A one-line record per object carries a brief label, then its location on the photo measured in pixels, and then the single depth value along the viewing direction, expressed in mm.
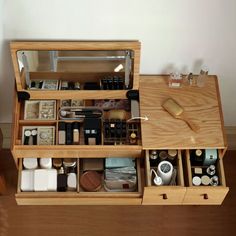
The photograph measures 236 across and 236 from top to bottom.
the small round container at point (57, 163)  1829
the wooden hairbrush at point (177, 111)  1718
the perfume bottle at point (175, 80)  1768
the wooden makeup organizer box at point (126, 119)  1698
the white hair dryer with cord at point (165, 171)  1714
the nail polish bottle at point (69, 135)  1743
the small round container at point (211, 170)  1765
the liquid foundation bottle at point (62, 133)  1749
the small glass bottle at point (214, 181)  1752
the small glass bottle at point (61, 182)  1786
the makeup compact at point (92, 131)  1729
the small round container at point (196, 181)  1751
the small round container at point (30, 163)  1805
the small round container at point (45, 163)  1810
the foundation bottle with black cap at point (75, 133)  1748
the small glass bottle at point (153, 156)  1759
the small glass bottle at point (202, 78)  1771
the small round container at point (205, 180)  1752
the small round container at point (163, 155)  1771
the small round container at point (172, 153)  1759
